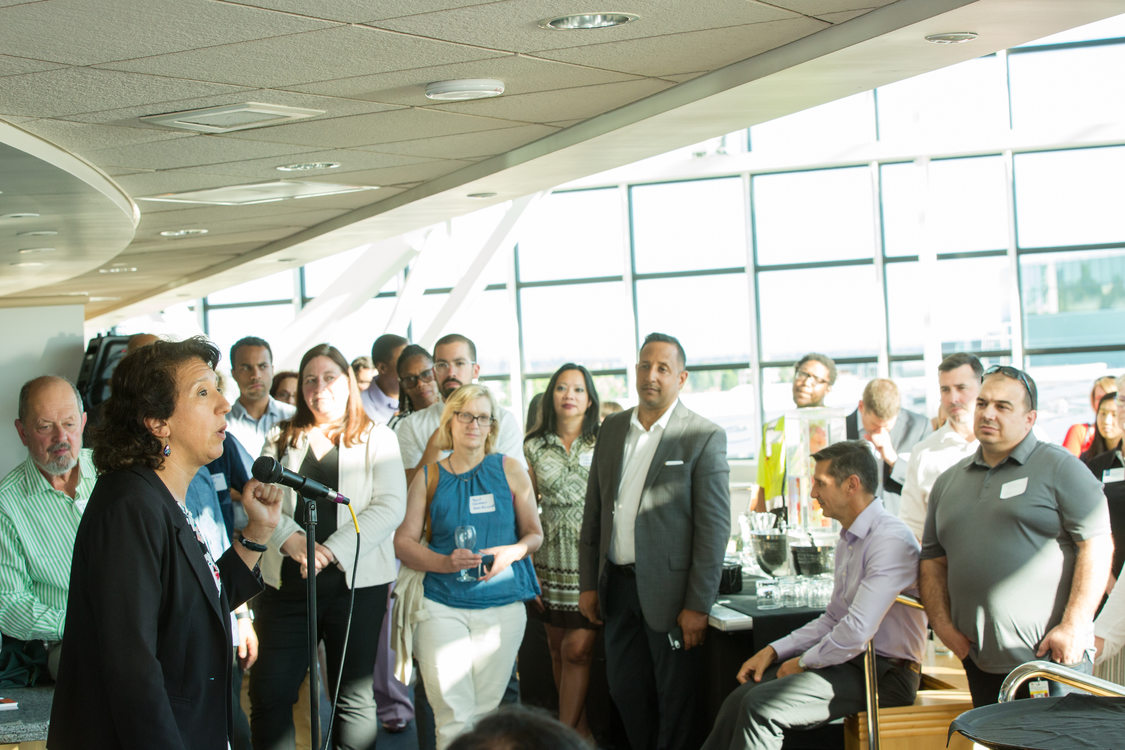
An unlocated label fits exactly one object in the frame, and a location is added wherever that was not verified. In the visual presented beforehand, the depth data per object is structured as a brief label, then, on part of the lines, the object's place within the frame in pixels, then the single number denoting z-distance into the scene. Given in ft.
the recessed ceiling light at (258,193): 16.65
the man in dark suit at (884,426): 20.21
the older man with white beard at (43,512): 10.12
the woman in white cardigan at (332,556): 11.94
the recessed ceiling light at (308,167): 14.99
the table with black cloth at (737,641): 12.82
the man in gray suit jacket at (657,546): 13.12
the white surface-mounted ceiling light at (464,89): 10.71
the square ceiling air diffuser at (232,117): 11.18
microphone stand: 8.87
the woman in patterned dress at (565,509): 14.75
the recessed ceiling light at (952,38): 9.38
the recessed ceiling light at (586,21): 8.75
